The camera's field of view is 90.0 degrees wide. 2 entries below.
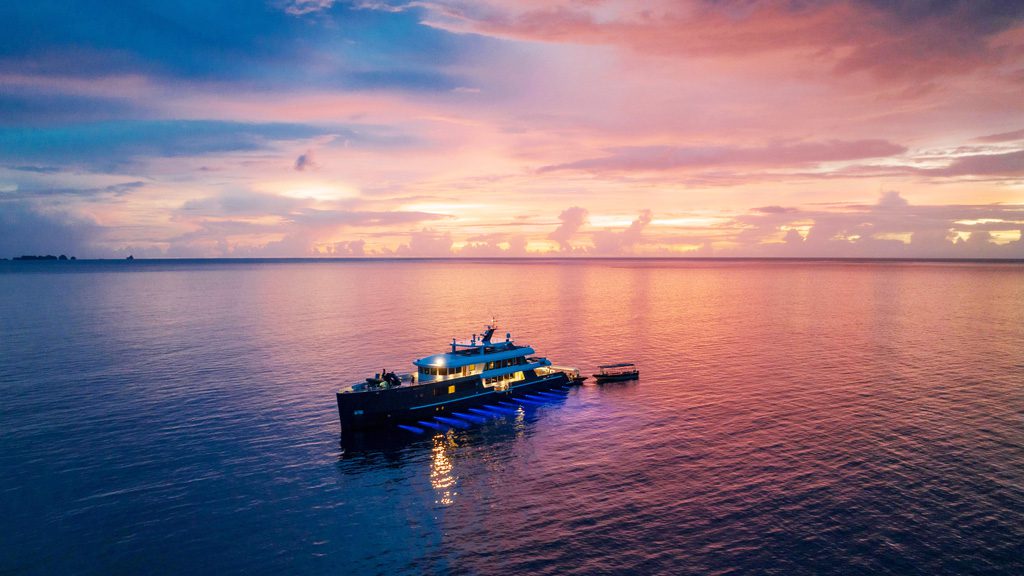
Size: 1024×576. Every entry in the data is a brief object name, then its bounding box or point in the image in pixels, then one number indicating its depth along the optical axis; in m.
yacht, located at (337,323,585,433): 66.69
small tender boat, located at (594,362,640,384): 91.12
